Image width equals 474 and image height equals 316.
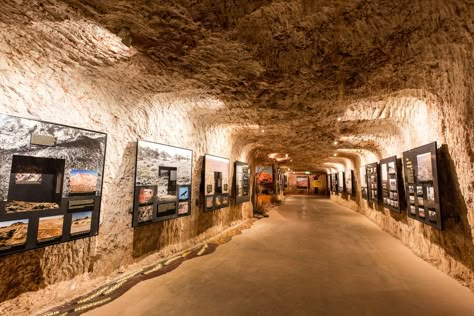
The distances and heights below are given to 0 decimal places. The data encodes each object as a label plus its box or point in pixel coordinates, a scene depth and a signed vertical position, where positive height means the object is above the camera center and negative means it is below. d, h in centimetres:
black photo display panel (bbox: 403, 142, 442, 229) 402 -3
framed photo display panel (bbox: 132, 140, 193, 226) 424 -2
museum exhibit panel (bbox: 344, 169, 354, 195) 1411 +2
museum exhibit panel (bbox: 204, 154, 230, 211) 637 -2
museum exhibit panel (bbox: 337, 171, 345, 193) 1660 +2
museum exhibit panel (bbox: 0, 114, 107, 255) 262 -2
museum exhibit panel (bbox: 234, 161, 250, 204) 867 -1
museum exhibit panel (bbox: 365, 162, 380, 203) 835 +2
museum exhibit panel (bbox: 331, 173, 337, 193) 1956 +2
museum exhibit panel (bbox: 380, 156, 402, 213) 634 -1
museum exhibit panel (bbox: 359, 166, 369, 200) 991 -7
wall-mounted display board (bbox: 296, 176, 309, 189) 3325 +0
